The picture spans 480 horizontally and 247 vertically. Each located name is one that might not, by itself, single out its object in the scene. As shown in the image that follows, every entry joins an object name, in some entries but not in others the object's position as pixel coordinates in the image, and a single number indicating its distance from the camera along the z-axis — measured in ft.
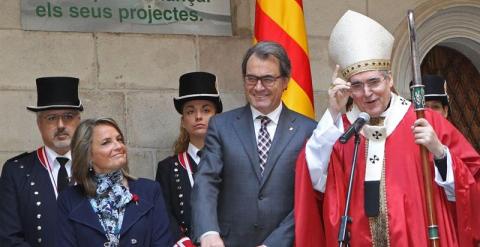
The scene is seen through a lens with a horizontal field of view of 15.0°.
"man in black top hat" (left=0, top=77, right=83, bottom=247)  30.52
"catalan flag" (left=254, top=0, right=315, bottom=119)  34.57
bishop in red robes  25.94
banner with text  37.10
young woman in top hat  33.00
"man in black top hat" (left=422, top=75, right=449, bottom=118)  36.96
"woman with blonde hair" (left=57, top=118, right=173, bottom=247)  27.78
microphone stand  24.10
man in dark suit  26.60
